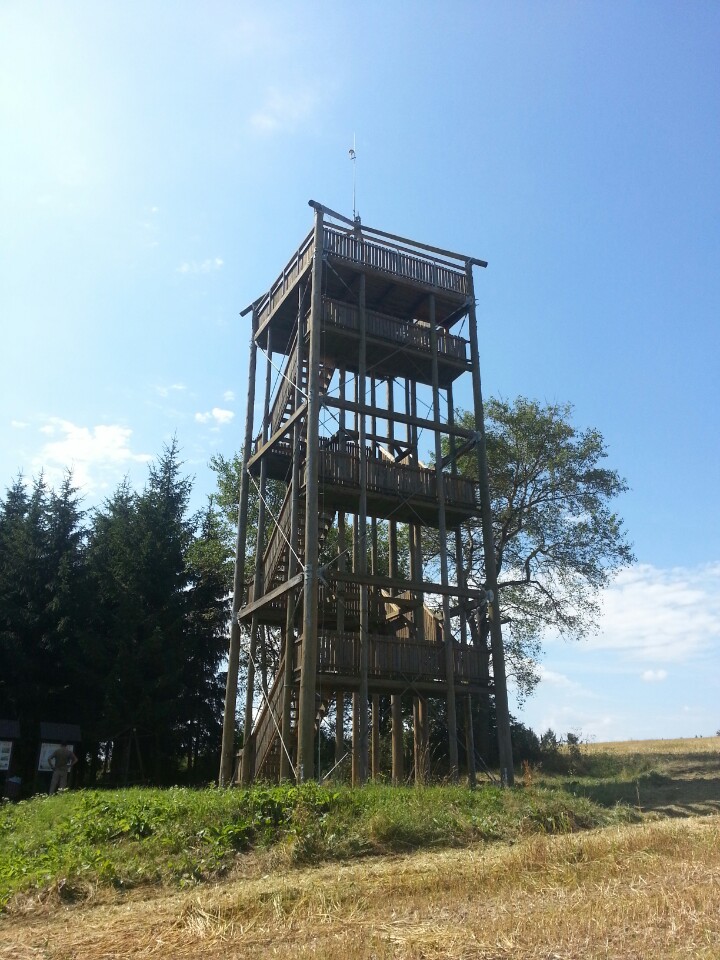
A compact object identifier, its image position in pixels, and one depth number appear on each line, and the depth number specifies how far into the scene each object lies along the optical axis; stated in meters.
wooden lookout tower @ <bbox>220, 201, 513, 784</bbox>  17.28
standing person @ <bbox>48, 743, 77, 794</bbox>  18.72
